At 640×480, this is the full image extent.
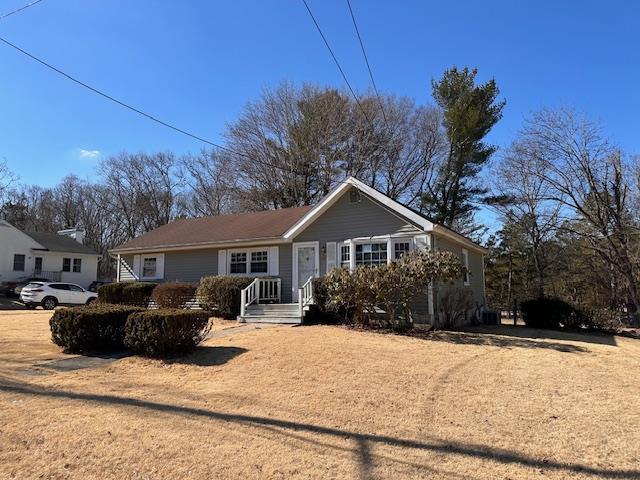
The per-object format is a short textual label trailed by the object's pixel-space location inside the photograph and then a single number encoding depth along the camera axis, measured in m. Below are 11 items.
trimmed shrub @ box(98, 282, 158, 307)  19.56
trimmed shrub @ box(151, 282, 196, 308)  18.77
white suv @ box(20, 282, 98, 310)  24.50
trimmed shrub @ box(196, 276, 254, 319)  16.78
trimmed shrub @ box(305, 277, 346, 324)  15.22
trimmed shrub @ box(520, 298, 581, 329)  19.20
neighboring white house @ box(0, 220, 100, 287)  34.00
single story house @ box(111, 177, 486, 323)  15.96
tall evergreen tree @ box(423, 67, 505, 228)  31.39
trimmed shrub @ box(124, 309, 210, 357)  9.13
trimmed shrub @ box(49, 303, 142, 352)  9.67
